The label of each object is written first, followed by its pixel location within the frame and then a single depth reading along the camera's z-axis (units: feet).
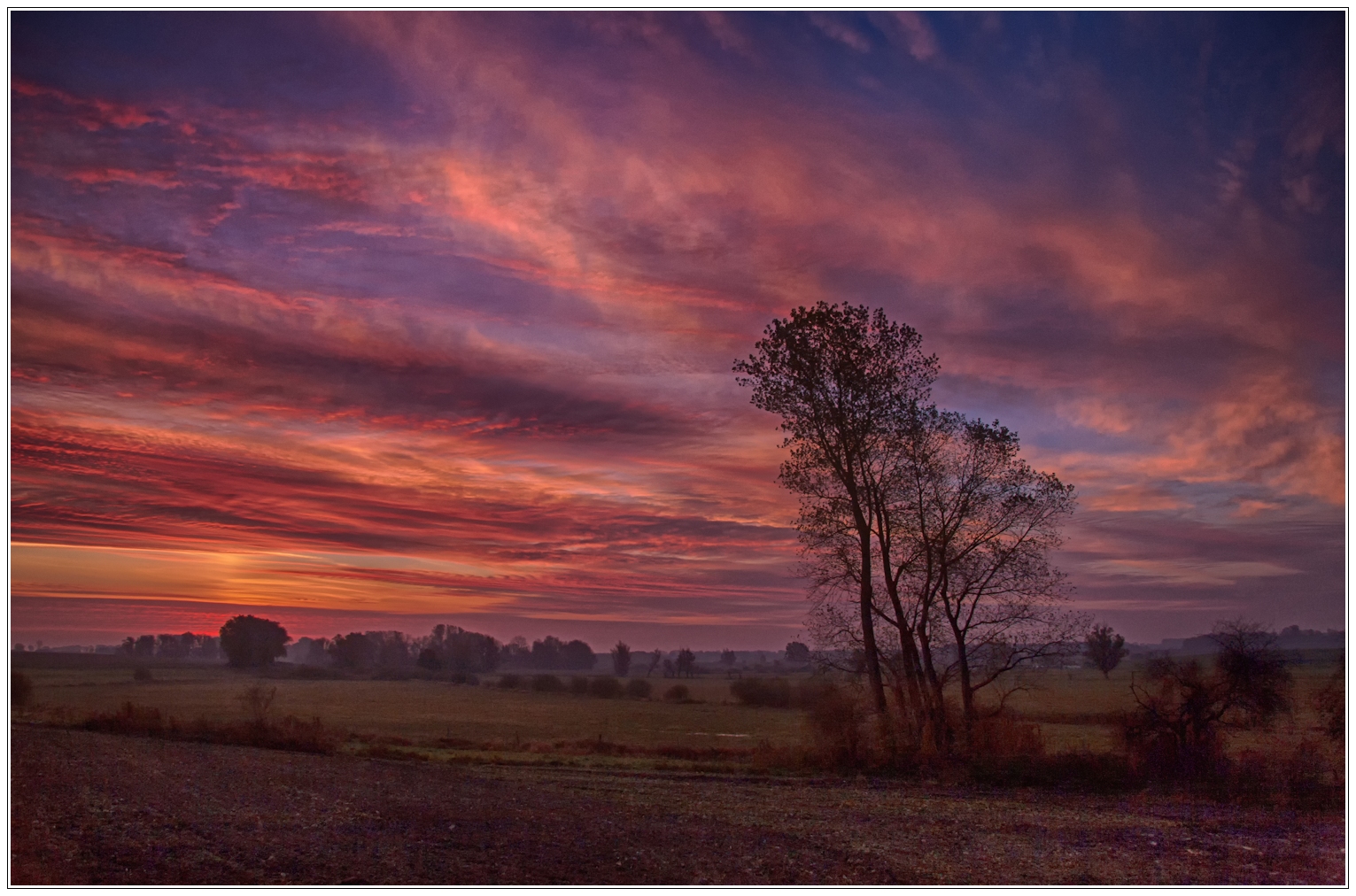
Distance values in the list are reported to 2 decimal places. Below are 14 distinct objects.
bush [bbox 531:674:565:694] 312.58
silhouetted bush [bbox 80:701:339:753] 85.97
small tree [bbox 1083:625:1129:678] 170.62
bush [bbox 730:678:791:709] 224.94
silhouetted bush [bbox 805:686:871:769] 68.08
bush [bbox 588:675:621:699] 293.23
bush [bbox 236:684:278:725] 91.97
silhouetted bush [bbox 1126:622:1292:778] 59.47
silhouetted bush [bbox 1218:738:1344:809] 49.57
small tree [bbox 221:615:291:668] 325.01
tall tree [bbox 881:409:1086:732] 71.26
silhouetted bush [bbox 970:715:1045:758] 63.52
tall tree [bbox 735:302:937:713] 71.15
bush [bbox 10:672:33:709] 88.58
